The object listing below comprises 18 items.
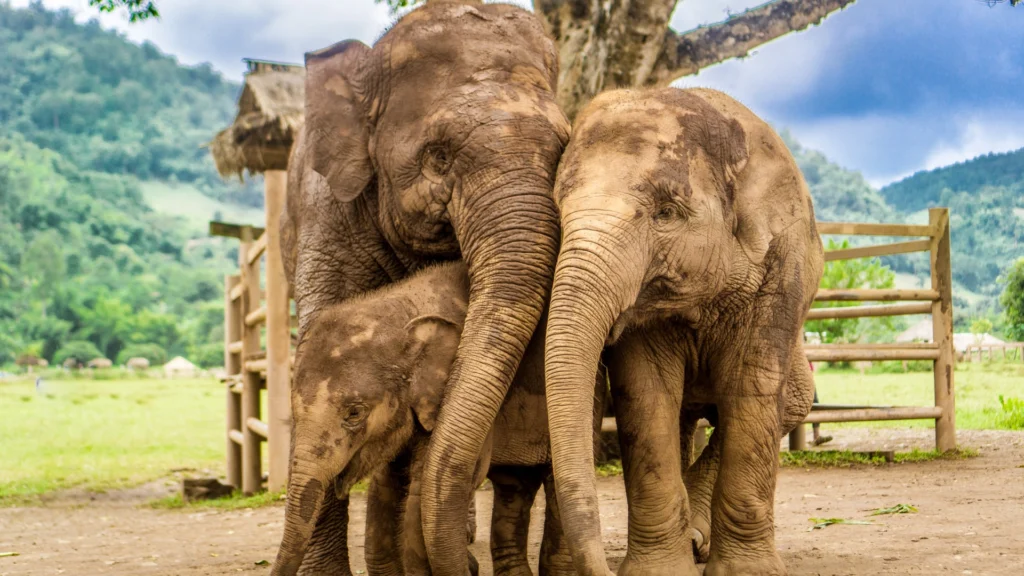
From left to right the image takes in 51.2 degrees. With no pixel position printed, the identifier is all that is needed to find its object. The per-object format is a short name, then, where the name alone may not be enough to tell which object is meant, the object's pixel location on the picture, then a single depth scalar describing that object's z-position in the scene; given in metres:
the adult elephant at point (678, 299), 3.68
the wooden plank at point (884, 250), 10.77
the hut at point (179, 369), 50.94
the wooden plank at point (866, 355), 9.92
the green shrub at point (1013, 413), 12.77
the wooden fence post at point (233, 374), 11.42
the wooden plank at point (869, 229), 9.97
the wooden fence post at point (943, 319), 10.55
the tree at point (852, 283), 28.94
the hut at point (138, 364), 57.91
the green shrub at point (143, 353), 64.25
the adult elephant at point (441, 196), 3.97
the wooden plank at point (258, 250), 9.35
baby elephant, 4.05
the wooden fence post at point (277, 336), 8.81
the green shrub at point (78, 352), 60.54
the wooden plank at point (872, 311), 10.72
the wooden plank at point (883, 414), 10.02
